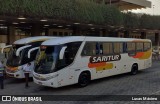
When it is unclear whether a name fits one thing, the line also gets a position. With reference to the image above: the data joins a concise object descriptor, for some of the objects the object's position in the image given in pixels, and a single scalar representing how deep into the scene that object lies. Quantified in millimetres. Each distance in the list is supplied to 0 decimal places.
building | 20406
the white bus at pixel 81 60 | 12287
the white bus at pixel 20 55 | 15133
